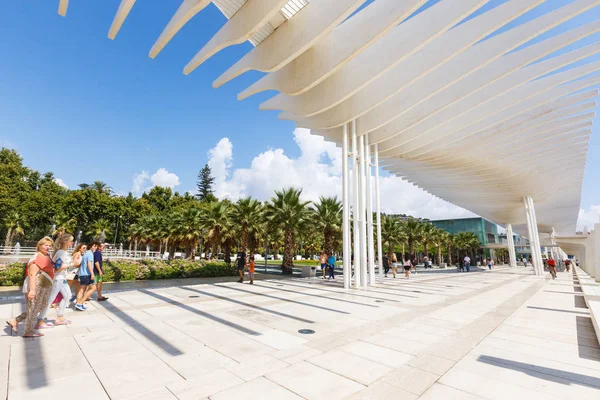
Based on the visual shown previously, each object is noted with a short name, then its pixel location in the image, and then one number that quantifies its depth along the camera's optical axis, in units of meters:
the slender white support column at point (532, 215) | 28.80
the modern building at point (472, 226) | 63.47
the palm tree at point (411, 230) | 37.69
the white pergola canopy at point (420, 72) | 7.43
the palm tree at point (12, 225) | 40.84
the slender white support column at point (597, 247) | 13.31
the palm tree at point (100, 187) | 67.55
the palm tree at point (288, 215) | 21.44
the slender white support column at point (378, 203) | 14.99
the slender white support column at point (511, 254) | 38.16
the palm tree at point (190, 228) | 30.32
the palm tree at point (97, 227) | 48.16
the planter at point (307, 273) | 17.97
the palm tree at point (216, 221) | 25.59
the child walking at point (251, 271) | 12.78
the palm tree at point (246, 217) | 22.95
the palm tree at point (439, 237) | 46.00
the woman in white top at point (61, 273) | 5.23
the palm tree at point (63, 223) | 44.80
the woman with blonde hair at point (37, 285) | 4.51
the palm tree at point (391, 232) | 32.00
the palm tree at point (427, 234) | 42.97
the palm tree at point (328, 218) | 22.09
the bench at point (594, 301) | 5.24
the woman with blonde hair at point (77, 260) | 6.24
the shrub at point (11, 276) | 11.19
